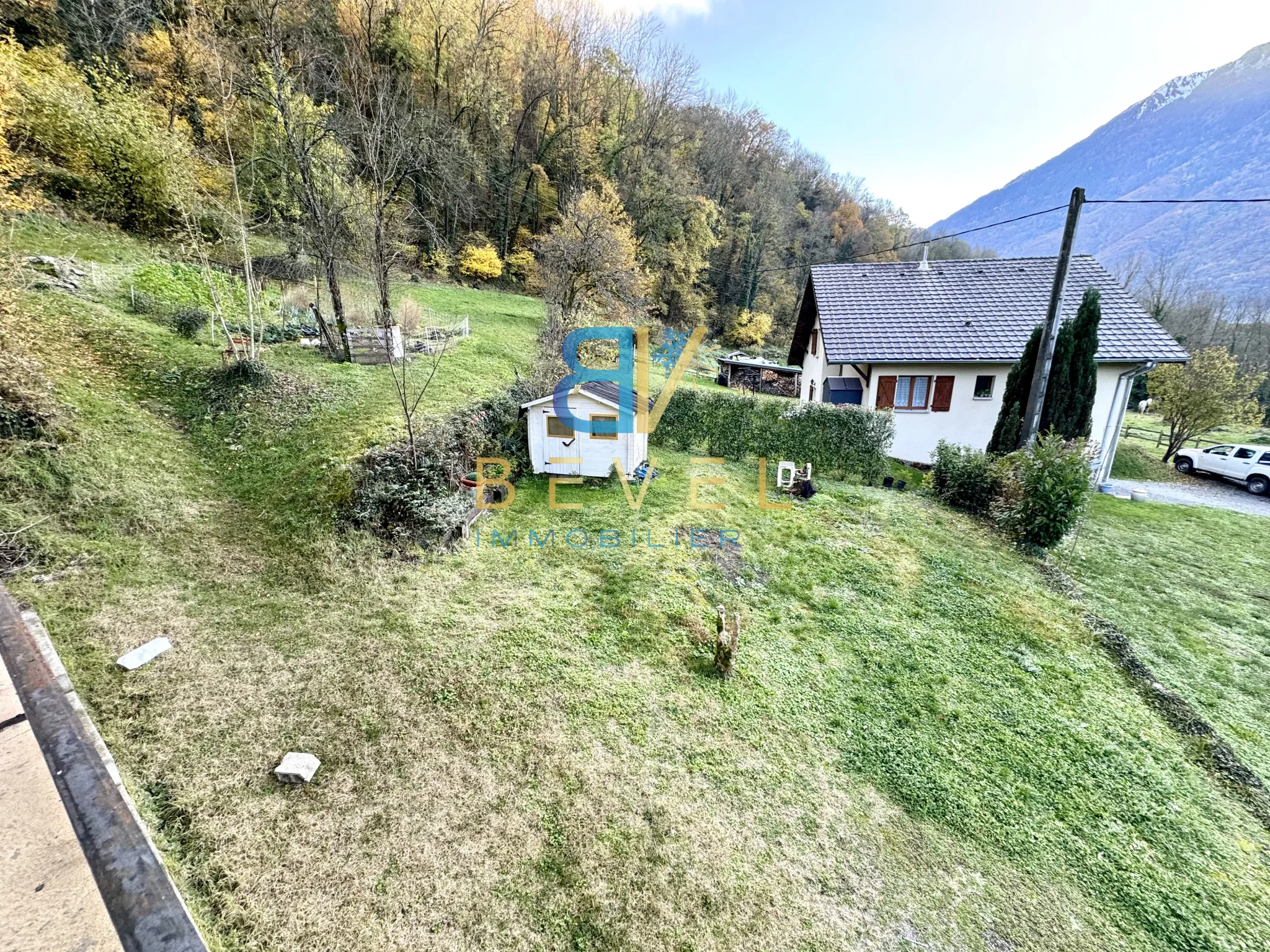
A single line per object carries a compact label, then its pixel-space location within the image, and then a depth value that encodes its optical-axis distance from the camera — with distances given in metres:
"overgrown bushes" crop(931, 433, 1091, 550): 7.85
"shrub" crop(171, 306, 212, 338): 10.04
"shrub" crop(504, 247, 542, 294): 26.70
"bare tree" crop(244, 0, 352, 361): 9.40
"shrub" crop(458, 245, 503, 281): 25.06
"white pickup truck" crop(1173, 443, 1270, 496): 12.93
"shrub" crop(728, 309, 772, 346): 31.27
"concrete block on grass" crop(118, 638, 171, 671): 4.10
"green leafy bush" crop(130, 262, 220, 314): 10.68
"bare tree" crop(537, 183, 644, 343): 18.77
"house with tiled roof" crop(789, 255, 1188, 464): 12.08
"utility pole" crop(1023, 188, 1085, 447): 8.34
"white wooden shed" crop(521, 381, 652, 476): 8.68
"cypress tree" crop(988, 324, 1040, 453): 10.51
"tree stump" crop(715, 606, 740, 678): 4.99
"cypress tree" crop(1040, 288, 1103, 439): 10.39
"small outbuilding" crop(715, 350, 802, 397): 23.36
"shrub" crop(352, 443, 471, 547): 6.46
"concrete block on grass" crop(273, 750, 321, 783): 3.49
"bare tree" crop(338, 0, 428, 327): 9.84
